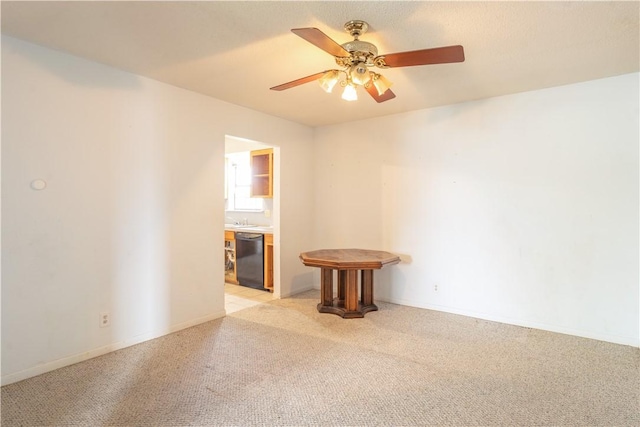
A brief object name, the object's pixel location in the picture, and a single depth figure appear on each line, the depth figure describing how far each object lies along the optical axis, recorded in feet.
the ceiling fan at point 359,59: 6.15
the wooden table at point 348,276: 11.58
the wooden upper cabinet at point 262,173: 16.38
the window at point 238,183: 19.19
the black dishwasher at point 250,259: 15.64
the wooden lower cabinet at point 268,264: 15.37
